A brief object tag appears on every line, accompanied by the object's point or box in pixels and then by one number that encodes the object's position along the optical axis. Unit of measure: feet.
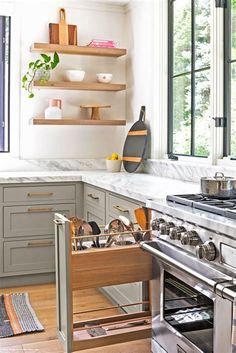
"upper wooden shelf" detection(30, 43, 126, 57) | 13.43
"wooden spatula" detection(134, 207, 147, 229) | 8.11
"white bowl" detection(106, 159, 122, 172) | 13.87
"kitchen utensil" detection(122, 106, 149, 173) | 13.17
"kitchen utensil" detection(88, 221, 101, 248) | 7.67
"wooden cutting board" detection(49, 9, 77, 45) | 13.91
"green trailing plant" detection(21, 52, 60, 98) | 13.58
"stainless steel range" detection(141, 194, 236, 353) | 5.49
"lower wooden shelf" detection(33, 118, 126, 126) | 13.61
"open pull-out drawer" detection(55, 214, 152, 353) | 6.63
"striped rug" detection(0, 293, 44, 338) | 9.64
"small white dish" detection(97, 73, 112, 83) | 14.17
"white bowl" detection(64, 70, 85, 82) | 13.82
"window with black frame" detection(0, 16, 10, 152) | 14.05
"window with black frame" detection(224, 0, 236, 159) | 9.91
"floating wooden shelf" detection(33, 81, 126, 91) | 13.51
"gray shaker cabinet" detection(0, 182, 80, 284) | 12.19
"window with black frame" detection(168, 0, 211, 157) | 10.97
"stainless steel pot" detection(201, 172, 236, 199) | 7.06
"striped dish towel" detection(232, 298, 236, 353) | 4.89
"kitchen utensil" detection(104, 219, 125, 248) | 7.66
